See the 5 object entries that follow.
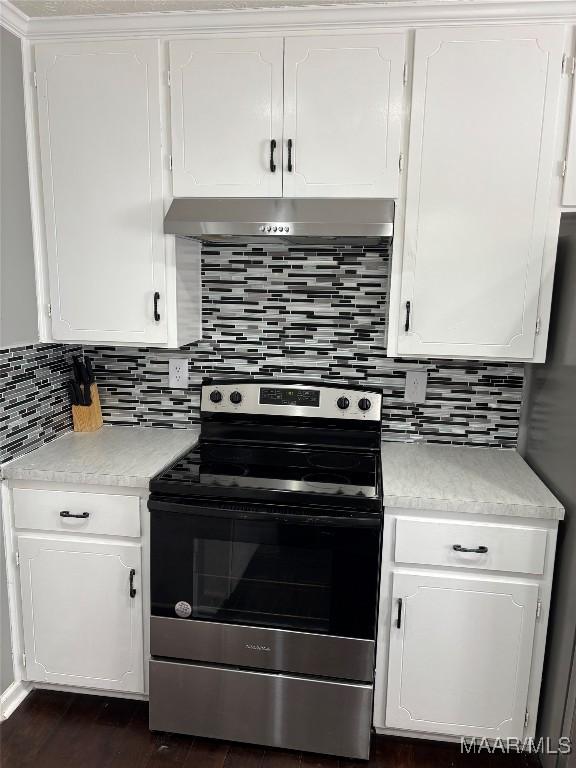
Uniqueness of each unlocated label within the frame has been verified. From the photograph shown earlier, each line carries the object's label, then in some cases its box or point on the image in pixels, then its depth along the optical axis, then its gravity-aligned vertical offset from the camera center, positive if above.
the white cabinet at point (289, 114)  1.86 +0.59
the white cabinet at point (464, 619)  1.80 -1.00
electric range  1.80 -0.98
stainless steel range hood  1.82 +0.25
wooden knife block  2.42 -0.51
